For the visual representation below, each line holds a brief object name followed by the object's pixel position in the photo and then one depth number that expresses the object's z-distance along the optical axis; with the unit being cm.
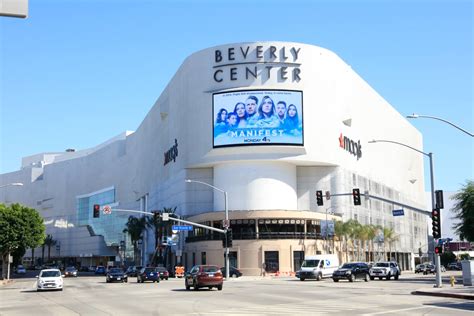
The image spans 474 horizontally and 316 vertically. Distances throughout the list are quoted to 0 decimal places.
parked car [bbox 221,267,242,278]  7394
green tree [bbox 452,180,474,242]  5488
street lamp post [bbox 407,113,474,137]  3192
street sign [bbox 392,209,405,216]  6031
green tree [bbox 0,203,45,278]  7200
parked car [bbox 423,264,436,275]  8549
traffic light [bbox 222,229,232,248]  5781
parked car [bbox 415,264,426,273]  9159
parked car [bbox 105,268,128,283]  6138
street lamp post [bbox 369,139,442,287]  3984
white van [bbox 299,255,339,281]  5759
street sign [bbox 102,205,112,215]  5878
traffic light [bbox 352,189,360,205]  4941
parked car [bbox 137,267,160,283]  5901
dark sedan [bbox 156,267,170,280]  6656
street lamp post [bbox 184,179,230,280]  5984
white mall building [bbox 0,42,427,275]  8969
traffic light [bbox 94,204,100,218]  5384
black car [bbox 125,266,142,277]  8104
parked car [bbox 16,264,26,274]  11281
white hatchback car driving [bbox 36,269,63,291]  4366
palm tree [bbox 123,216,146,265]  11331
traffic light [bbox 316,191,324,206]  5194
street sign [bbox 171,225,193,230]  6481
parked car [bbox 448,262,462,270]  11514
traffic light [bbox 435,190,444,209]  4015
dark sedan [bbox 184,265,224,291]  4016
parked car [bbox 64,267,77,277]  9184
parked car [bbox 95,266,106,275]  10575
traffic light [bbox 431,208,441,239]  4088
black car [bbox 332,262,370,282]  5291
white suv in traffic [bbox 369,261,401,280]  5931
